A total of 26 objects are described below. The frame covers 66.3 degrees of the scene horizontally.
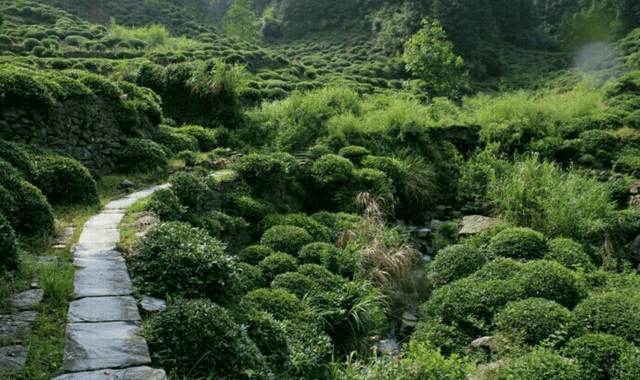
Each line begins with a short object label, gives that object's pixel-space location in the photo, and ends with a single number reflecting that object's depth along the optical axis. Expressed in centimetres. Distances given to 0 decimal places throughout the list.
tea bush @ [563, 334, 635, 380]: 591
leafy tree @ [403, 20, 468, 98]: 2119
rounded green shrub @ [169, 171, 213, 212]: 776
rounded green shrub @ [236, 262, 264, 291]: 661
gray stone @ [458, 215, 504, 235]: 1087
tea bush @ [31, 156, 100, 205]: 699
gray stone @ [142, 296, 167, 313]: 443
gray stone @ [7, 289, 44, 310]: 418
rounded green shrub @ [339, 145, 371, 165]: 1253
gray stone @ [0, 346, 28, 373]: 332
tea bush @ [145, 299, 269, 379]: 397
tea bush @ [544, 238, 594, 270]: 898
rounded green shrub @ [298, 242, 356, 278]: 795
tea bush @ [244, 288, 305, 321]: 603
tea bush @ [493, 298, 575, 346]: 667
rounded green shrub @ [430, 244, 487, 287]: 890
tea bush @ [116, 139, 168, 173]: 1005
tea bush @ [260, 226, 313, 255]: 823
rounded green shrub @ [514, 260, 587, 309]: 761
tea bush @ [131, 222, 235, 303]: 486
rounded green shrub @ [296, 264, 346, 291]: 718
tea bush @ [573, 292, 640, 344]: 661
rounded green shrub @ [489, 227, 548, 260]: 927
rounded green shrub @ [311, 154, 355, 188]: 1119
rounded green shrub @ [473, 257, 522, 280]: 820
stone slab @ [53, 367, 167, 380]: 331
